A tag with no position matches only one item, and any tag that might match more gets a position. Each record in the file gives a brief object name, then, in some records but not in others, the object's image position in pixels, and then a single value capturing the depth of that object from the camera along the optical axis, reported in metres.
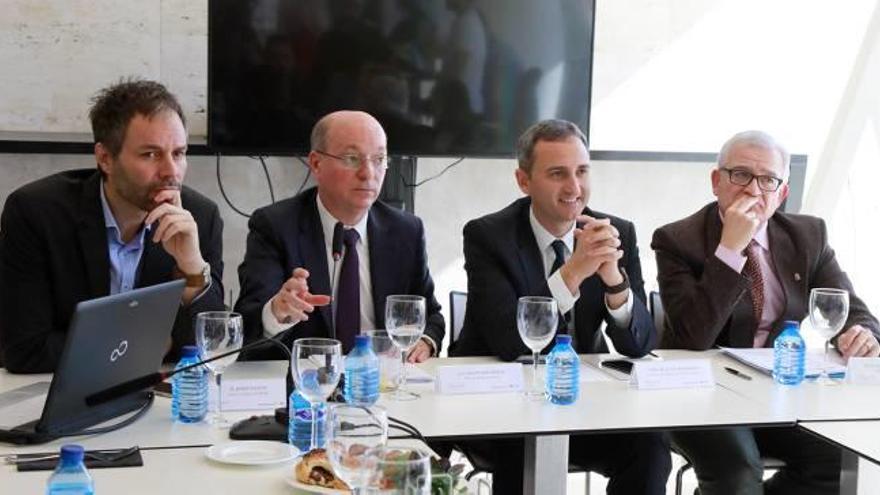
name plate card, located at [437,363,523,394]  2.66
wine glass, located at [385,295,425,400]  2.70
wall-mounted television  4.49
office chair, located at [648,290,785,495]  3.35
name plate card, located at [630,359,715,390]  2.77
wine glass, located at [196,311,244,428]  2.44
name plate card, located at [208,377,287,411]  2.43
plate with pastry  1.89
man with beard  2.88
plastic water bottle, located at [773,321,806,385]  2.87
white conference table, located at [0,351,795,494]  2.23
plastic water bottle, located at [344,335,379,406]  2.43
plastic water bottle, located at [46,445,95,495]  1.62
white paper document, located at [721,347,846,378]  3.00
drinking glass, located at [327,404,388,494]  1.64
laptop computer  2.13
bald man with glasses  3.15
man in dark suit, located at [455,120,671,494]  3.01
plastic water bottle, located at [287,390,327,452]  2.16
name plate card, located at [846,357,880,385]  2.91
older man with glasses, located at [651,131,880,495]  3.21
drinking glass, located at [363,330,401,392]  2.59
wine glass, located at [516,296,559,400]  2.68
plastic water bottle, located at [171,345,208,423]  2.32
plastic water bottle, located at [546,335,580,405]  2.59
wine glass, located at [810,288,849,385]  2.97
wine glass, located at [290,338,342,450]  2.12
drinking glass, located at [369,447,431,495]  1.41
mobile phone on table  2.95
